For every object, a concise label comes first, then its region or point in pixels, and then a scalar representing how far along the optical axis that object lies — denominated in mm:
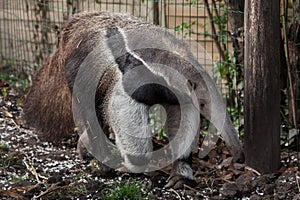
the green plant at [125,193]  6234
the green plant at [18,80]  11493
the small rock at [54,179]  6889
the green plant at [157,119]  9015
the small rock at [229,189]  6512
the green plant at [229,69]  8209
